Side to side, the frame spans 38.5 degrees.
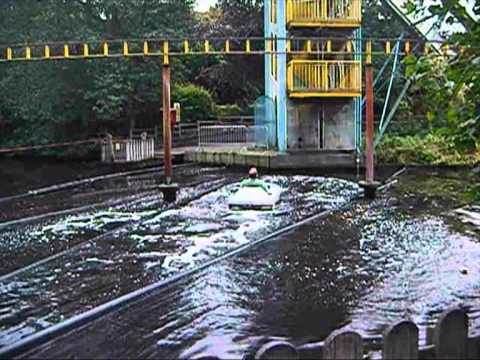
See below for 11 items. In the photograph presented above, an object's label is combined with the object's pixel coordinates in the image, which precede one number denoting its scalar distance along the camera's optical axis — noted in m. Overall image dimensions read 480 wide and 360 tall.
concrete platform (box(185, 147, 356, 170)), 22.42
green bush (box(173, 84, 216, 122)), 31.27
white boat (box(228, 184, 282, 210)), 13.67
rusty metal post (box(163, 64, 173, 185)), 15.10
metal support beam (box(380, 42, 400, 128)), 20.20
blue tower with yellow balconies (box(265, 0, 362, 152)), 23.16
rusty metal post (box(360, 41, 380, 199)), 15.54
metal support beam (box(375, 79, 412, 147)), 22.29
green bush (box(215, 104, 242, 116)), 32.94
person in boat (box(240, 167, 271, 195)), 14.04
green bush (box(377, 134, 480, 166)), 22.70
